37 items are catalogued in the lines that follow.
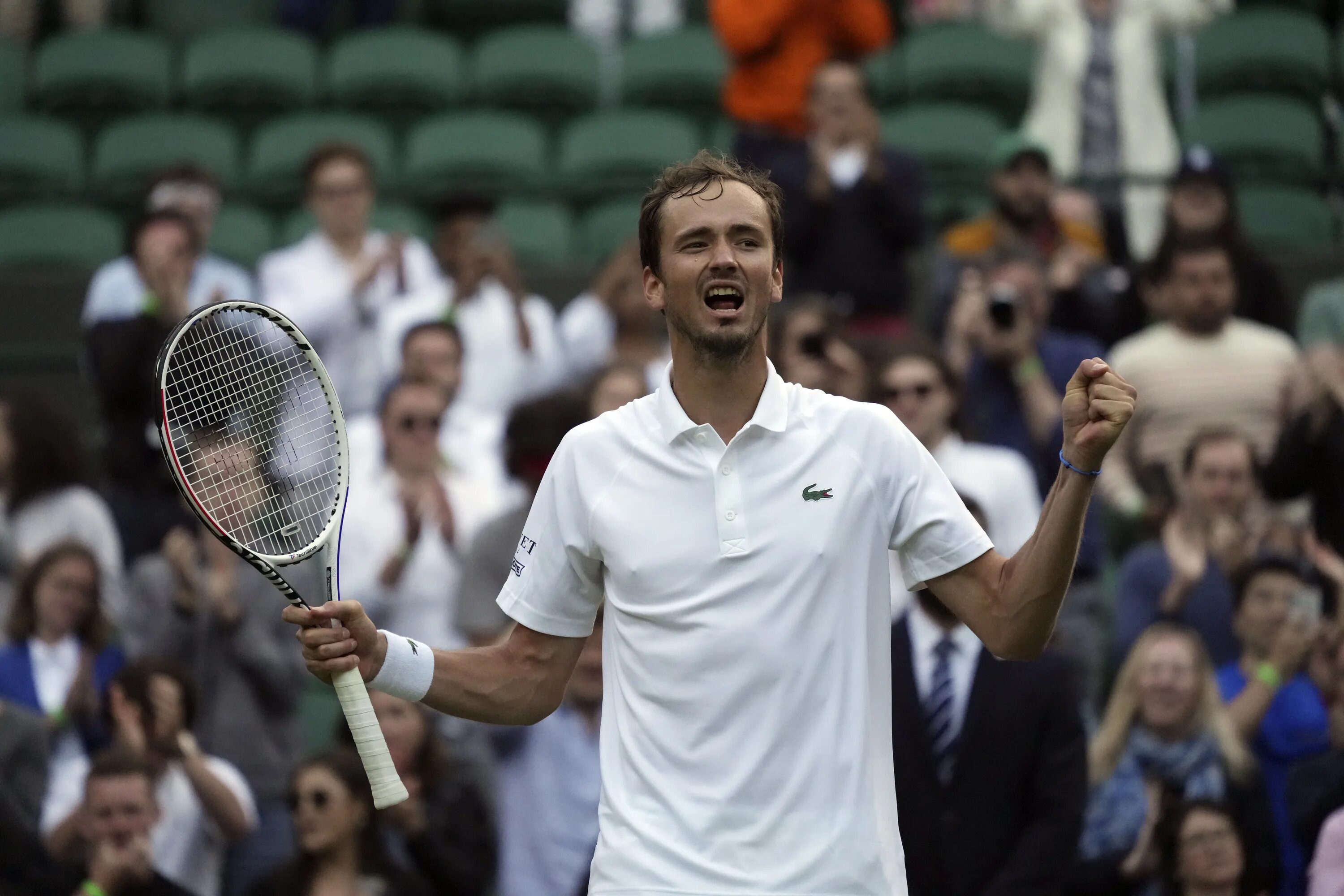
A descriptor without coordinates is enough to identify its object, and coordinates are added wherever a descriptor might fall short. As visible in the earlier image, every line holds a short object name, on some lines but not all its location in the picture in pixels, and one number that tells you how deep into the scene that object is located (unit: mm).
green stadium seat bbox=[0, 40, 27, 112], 23187
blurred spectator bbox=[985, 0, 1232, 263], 20250
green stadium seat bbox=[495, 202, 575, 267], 20703
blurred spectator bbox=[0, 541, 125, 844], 14008
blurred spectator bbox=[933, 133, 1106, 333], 17547
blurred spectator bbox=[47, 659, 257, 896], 12859
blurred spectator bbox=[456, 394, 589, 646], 14008
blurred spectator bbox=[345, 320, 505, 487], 15648
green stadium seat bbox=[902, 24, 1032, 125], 22344
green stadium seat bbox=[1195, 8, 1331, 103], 21875
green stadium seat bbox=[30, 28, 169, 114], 23078
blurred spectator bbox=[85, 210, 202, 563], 15875
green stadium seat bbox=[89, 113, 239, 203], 21922
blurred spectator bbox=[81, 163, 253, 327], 16703
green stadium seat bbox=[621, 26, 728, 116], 22875
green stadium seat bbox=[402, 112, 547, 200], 21422
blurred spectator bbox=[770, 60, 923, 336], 17391
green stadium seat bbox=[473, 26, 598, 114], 22891
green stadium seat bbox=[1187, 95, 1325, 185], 21062
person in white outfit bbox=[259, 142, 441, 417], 17312
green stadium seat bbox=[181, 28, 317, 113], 23078
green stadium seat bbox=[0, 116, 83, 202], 21797
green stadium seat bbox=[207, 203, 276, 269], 20422
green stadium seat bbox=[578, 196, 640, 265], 20672
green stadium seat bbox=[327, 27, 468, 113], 22922
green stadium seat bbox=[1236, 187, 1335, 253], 20844
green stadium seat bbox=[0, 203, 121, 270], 20953
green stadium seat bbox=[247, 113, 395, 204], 21766
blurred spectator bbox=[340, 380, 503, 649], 14594
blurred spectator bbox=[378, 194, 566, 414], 17156
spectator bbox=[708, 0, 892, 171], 19250
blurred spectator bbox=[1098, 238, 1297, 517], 15992
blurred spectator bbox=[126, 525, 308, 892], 13969
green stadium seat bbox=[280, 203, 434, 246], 20437
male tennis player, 6551
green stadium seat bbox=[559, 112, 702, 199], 21344
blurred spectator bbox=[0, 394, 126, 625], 15367
